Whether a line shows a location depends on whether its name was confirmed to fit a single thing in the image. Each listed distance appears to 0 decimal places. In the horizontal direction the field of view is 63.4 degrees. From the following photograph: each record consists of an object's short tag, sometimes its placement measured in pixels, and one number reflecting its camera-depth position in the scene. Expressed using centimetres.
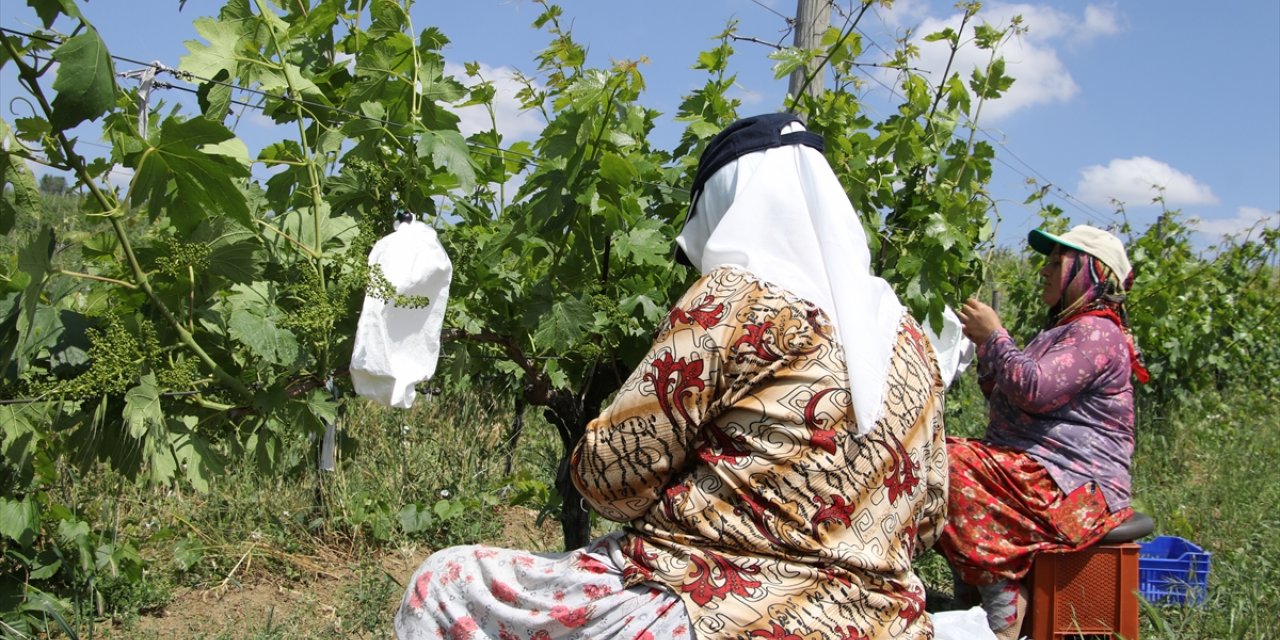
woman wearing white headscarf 183
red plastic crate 329
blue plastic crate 368
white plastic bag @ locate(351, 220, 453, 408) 214
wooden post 370
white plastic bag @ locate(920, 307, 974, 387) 355
